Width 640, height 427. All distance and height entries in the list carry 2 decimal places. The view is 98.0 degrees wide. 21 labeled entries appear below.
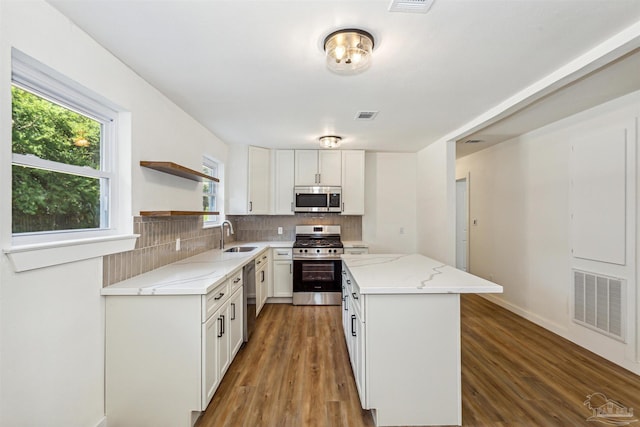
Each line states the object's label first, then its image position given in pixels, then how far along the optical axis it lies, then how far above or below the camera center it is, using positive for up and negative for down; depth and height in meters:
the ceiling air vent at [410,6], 1.32 +1.01
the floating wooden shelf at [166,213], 2.04 +0.00
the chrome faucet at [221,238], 3.65 -0.33
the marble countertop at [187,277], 1.71 -0.46
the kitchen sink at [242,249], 3.65 -0.48
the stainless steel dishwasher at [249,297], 2.82 -0.88
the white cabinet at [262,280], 3.51 -0.90
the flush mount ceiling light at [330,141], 3.67 +0.98
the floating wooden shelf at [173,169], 2.06 +0.36
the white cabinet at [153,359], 1.73 -0.91
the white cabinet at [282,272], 4.16 -0.87
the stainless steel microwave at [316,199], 4.39 +0.24
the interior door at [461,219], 5.64 -0.10
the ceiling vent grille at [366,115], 2.83 +1.04
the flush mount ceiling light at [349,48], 1.54 +0.95
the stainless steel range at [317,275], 3.99 -0.88
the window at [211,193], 3.68 +0.29
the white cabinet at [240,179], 4.24 +0.53
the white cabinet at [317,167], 4.48 +0.75
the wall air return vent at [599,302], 2.48 -0.84
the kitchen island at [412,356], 1.77 -0.91
